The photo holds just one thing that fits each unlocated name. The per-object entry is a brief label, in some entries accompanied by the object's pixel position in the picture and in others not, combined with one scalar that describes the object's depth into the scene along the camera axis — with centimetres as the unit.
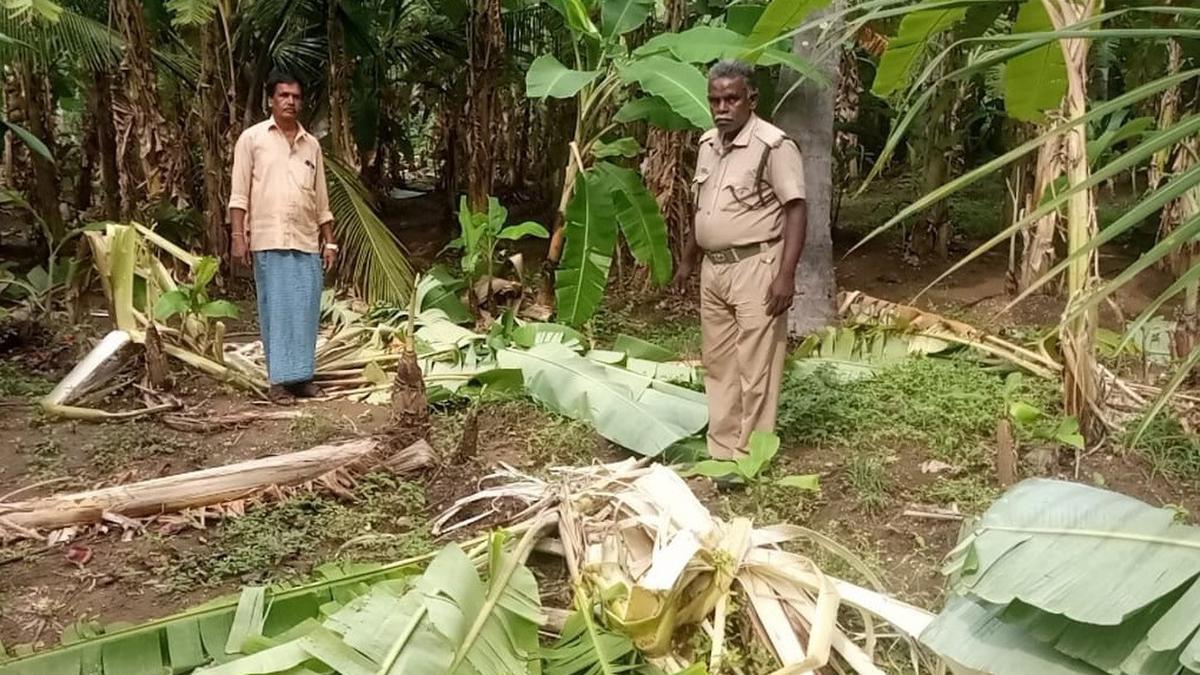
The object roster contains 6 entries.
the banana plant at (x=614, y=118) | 516
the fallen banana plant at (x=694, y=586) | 241
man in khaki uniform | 374
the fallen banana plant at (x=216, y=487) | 341
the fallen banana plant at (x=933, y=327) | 491
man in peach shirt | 480
